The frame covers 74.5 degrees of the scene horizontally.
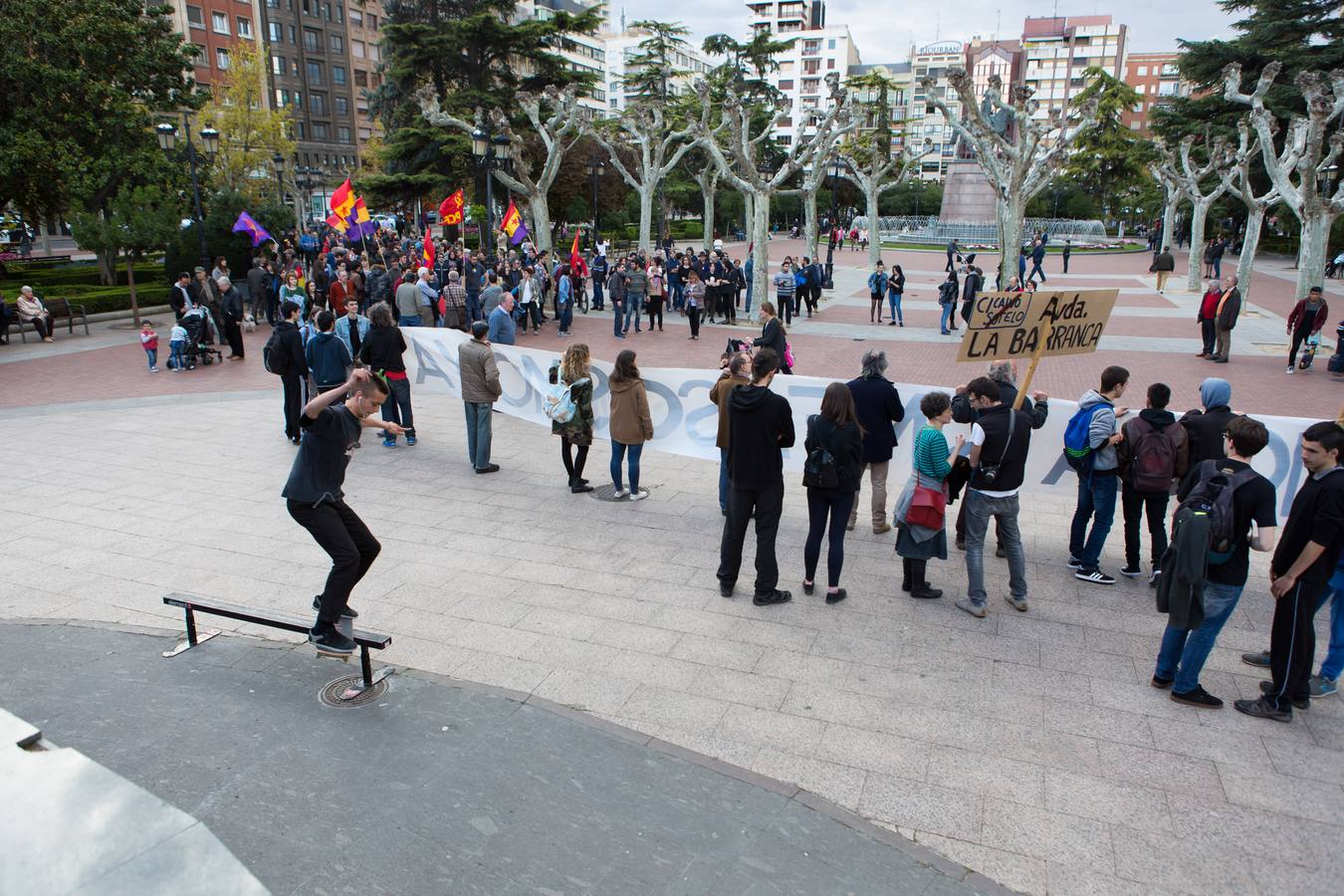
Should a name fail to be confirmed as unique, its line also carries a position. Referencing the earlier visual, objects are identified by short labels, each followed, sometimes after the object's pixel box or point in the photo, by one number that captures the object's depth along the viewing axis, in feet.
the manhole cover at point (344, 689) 17.51
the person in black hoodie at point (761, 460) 21.09
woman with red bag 21.27
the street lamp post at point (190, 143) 80.74
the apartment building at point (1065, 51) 456.86
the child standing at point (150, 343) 55.62
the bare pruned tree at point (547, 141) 95.04
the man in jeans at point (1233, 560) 16.25
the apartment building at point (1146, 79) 439.22
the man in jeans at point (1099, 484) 22.68
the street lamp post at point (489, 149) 67.45
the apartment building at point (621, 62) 451.53
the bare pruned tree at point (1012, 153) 70.03
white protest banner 25.08
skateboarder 17.46
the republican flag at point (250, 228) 72.02
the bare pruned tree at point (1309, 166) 58.23
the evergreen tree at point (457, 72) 113.39
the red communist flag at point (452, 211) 75.72
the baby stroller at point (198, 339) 55.83
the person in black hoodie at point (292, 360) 35.24
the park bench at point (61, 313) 70.20
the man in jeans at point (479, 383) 32.63
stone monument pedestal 199.21
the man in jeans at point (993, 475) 20.71
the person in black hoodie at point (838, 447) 20.80
